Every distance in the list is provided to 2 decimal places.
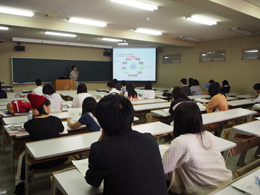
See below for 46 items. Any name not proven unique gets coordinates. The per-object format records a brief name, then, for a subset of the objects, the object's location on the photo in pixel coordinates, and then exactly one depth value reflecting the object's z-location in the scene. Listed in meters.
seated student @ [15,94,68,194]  2.23
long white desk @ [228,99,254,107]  5.22
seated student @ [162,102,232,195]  1.45
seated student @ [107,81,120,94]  5.70
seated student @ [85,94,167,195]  1.08
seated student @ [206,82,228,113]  4.09
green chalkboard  9.23
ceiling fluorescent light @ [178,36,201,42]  8.41
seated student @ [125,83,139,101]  5.36
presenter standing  9.71
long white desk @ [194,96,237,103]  5.68
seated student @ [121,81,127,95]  7.29
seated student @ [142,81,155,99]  5.85
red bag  3.64
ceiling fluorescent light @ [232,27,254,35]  6.74
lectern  9.15
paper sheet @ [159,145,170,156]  1.90
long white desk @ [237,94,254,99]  7.01
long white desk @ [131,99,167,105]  5.11
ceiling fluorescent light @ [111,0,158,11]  4.20
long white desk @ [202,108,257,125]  3.28
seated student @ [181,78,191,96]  6.50
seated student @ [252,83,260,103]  5.57
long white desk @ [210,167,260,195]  1.31
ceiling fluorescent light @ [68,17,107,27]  5.79
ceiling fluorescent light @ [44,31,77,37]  7.39
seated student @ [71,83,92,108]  3.95
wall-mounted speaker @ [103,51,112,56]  11.39
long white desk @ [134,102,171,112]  4.36
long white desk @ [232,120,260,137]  2.60
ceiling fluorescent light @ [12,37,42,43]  8.62
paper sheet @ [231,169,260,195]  1.30
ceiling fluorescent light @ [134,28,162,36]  7.16
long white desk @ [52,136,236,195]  1.32
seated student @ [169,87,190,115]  3.92
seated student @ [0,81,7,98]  5.37
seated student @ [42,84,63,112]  4.09
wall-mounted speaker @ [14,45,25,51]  9.02
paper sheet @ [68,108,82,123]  2.86
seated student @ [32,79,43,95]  5.25
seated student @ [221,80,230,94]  7.70
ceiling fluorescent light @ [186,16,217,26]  5.37
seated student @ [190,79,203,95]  7.57
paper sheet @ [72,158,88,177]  1.49
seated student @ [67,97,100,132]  2.58
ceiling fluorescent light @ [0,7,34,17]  4.88
